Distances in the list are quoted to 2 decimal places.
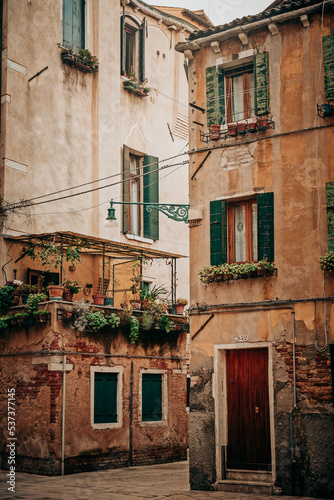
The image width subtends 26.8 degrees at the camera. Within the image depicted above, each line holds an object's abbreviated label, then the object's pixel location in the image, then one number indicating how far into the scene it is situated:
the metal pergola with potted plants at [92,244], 17.70
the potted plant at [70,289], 17.36
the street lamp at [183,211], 15.17
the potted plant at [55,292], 16.93
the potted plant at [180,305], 20.03
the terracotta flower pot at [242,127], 13.95
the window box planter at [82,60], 20.61
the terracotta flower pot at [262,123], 13.63
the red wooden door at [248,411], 13.18
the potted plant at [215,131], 14.33
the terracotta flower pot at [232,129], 14.06
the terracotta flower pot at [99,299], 18.06
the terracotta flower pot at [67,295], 17.34
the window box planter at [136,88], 22.53
